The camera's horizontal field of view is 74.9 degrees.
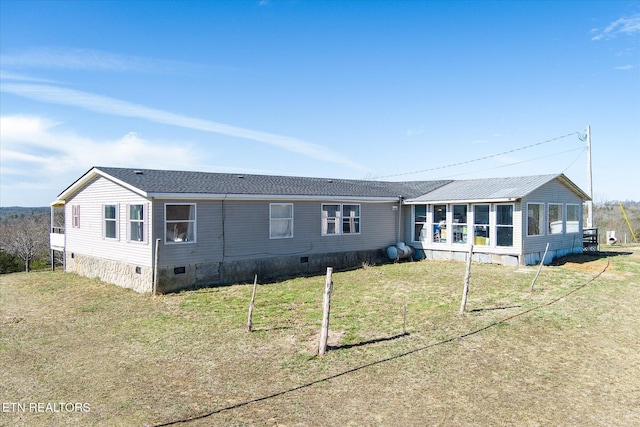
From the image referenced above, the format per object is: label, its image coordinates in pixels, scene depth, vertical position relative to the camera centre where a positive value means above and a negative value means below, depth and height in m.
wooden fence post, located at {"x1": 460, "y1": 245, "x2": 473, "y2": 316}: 9.66 -1.98
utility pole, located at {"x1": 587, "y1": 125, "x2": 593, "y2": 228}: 22.88 +2.08
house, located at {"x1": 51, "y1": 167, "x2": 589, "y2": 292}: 13.34 -0.40
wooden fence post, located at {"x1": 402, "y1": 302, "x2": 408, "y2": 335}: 8.47 -2.40
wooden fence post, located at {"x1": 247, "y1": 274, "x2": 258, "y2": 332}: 8.68 -2.22
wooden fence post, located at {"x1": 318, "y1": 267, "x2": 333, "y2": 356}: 7.30 -1.99
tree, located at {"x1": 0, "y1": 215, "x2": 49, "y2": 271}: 31.49 -2.07
